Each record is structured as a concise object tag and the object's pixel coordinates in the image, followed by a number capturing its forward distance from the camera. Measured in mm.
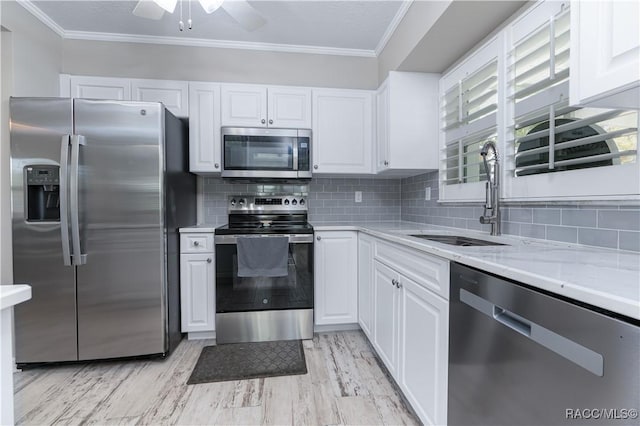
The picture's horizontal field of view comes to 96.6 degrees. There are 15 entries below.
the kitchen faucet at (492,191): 1522
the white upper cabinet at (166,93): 2389
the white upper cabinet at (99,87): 2361
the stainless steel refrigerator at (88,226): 1846
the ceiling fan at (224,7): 1509
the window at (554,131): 1050
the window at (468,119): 1669
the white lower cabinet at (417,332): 1149
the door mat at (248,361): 1847
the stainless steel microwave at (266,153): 2406
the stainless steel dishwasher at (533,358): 545
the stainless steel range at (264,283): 2227
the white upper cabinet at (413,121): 2246
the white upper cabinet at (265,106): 2465
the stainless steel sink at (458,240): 1471
